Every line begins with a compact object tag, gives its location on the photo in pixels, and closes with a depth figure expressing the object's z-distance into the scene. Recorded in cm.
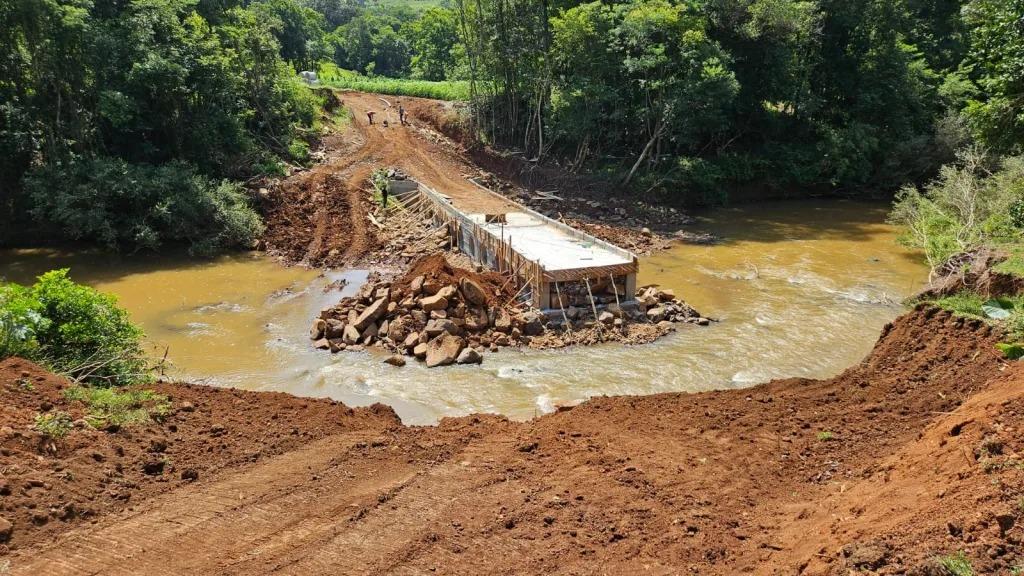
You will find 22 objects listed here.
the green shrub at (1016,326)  994
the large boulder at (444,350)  1478
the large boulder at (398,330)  1571
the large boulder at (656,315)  1675
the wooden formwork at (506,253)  1630
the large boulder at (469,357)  1485
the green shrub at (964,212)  1565
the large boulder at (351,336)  1597
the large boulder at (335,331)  1641
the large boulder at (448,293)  1603
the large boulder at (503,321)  1592
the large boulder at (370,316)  1620
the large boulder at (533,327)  1600
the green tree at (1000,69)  1284
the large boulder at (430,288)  1645
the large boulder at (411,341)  1540
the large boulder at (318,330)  1639
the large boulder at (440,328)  1540
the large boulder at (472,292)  1636
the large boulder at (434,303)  1589
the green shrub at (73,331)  938
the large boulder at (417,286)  1647
